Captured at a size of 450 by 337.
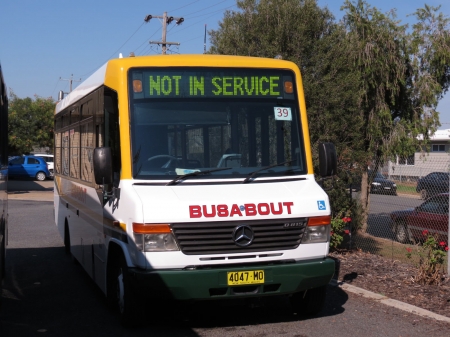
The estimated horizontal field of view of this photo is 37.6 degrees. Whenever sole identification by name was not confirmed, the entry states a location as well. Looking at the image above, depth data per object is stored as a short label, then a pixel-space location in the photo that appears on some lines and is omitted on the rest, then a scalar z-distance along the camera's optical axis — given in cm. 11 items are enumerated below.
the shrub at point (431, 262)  911
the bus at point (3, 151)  827
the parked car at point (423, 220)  1148
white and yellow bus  640
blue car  4341
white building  1084
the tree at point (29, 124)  5009
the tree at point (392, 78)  1486
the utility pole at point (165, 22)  3694
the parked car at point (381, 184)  1342
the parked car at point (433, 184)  1128
